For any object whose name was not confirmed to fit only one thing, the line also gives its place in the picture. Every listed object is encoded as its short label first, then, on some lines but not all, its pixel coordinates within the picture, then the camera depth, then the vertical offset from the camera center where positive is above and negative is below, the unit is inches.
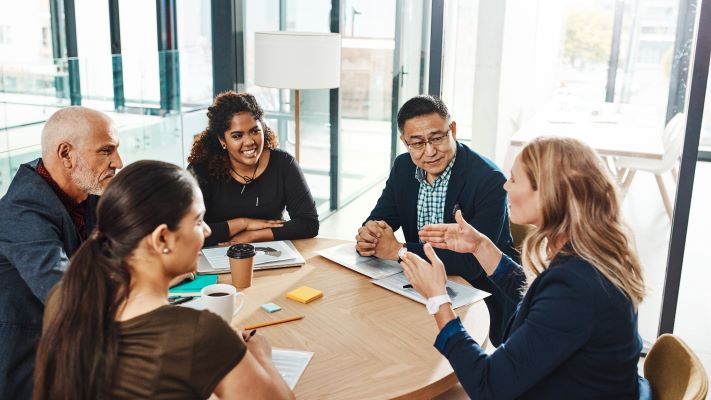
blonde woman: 58.4 -21.7
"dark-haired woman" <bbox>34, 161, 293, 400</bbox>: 45.3 -18.8
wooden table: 62.0 -30.0
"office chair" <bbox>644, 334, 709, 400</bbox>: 58.8 -28.8
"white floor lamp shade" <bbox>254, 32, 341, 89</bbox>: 141.2 -3.0
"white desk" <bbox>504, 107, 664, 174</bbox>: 131.0 -15.0
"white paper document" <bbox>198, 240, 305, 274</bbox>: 90.9 -29.2
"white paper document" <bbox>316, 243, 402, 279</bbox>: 90.3 -29.3
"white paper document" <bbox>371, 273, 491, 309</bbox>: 81.2 -29.5
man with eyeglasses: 97.1 -22.2
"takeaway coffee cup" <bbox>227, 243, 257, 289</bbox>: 83.4 -26.7
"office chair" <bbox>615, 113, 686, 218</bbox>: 127.2 -20.9
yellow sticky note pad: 80.5 -29.4
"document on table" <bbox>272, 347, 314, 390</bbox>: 62.5 -30.0
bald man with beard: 69.0 -19.3
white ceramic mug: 69.1 -25.9
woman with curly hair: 112.6 -21.5
